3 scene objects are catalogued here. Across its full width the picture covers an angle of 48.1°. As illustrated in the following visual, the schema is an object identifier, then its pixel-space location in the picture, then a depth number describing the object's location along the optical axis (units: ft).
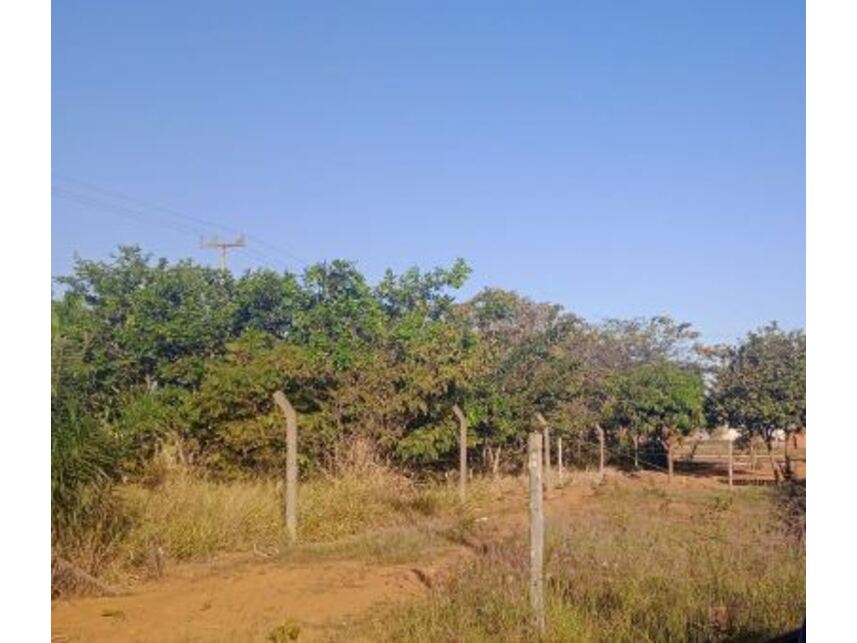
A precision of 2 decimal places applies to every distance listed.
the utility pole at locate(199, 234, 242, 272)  118.73
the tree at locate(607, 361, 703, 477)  82.69
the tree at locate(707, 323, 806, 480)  82.53
